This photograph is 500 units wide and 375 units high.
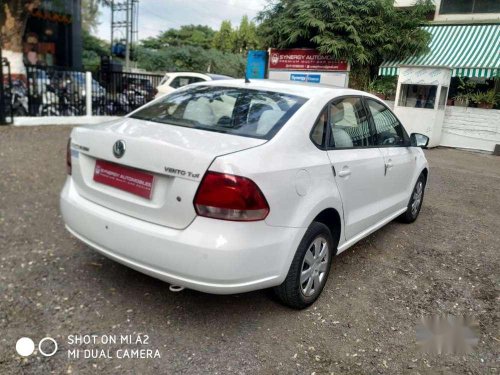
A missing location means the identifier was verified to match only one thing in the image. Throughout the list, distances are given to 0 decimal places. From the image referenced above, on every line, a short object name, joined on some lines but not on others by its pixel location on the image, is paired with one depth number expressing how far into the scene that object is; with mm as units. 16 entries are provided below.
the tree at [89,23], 26950
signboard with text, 15383
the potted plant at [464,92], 13609
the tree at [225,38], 64438
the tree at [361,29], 14555
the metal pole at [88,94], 11602
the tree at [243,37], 62656
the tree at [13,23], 11594
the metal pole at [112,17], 24672
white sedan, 2510
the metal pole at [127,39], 24266
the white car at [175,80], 12242
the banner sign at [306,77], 15527
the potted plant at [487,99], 12976
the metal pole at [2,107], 9605
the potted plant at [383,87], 15023
